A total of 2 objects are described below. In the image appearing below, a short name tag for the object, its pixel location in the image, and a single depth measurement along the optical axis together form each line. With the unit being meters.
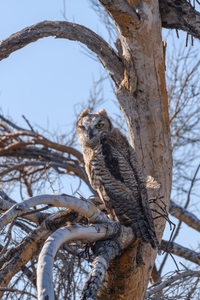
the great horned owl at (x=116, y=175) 10.96
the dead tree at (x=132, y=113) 9.55
